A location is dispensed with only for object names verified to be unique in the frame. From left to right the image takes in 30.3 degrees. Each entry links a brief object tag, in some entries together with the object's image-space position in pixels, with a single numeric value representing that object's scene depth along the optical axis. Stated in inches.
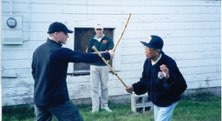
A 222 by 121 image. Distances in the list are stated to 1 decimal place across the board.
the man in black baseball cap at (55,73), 213.5
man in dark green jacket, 347.9
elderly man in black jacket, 210.9
